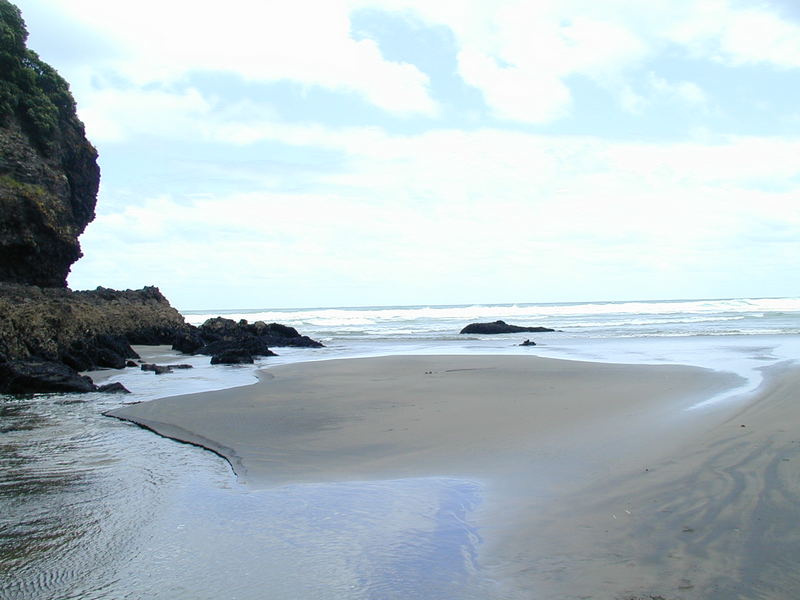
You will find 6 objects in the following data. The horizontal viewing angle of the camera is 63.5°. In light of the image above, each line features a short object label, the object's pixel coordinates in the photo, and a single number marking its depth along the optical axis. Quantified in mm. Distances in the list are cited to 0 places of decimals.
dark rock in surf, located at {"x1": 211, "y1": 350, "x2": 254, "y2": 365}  17467
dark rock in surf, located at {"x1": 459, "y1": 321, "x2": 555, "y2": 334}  34594
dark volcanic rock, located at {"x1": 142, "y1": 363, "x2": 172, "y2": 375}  14646
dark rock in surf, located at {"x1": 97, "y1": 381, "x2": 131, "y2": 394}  10943
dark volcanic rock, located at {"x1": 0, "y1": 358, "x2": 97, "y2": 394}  10797
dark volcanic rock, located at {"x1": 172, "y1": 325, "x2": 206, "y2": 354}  21891
